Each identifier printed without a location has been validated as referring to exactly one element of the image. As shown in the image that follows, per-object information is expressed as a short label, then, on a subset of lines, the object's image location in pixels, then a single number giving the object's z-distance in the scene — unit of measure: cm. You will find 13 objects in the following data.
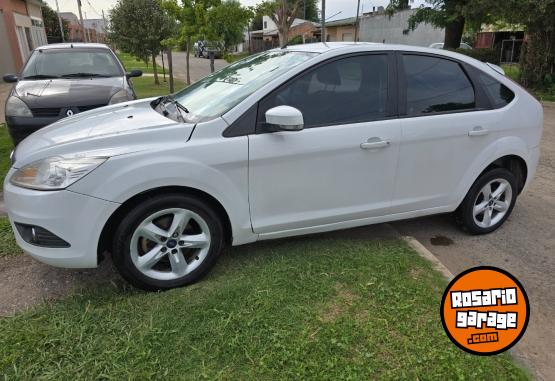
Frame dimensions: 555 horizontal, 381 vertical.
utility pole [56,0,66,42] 3571
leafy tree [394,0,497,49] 1473
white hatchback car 275
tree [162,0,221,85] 1170
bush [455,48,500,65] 2066
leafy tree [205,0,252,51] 1155
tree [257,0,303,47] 2068
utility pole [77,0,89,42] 3507
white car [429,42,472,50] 2202
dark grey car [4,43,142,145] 569
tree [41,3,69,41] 3784
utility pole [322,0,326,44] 1920
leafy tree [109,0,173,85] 1595
